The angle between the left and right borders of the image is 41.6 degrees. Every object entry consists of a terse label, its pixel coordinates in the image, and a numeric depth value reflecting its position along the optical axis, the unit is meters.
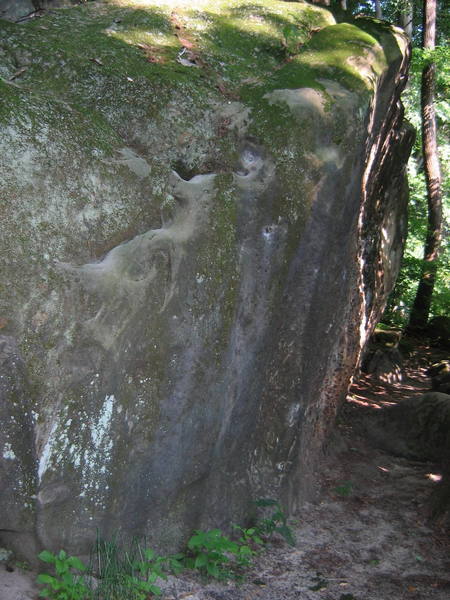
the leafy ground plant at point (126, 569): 3.62
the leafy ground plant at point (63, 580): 3.37
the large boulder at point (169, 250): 3.58
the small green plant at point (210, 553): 4.22
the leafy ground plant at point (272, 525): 4.93
